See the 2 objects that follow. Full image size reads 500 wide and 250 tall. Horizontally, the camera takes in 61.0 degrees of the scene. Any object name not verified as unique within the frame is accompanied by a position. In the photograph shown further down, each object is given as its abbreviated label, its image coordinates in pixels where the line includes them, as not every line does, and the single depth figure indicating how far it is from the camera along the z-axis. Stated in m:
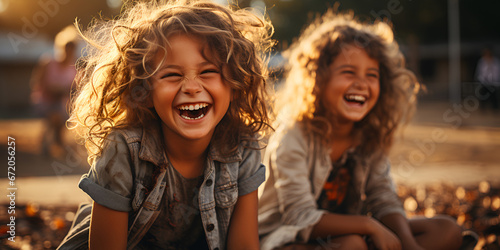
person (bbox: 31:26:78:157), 6.89
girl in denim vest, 1.67
